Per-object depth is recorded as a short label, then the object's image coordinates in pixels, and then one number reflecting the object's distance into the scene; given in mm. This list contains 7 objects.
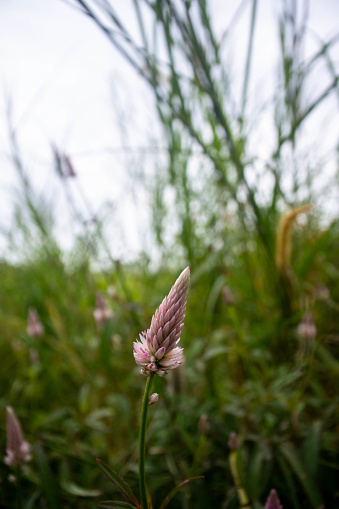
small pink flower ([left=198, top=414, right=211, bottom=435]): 646
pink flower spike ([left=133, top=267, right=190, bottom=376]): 300
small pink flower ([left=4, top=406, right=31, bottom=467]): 547
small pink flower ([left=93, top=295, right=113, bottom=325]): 970
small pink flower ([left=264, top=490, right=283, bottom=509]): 404
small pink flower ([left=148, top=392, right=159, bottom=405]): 311
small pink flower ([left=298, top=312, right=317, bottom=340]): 792
